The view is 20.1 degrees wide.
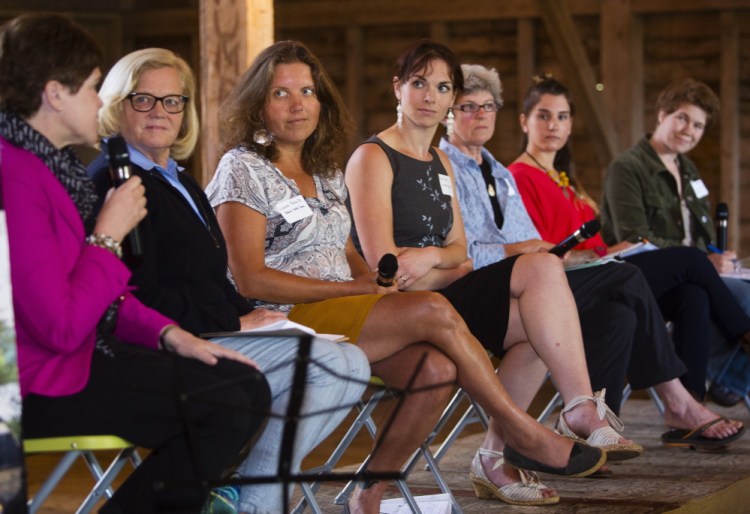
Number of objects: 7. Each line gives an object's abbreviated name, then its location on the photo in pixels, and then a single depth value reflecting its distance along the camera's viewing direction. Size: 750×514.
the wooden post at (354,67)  14.30
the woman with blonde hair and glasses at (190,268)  4.16
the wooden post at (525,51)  13.50
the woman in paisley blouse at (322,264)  4.89
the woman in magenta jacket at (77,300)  3.56
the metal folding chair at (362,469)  5.05
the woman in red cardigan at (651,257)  7.57
